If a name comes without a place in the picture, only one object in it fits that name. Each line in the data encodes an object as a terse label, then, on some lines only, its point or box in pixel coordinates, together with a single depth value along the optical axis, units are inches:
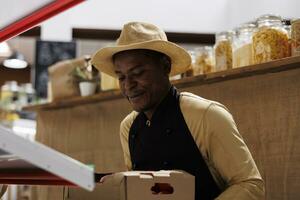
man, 58.7
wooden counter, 79.9
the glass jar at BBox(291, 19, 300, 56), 78.4
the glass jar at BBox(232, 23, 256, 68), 88.9
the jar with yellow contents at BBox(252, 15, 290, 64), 82.6
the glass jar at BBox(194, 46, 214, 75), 99.4
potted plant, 124.0
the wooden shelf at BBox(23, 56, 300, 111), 78.9
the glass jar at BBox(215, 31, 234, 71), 93.1
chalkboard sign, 190.0
